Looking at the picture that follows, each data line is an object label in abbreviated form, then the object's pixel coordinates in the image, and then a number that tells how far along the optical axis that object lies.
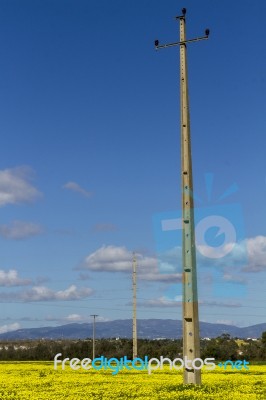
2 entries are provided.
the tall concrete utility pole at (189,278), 21.53
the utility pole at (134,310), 60.37
